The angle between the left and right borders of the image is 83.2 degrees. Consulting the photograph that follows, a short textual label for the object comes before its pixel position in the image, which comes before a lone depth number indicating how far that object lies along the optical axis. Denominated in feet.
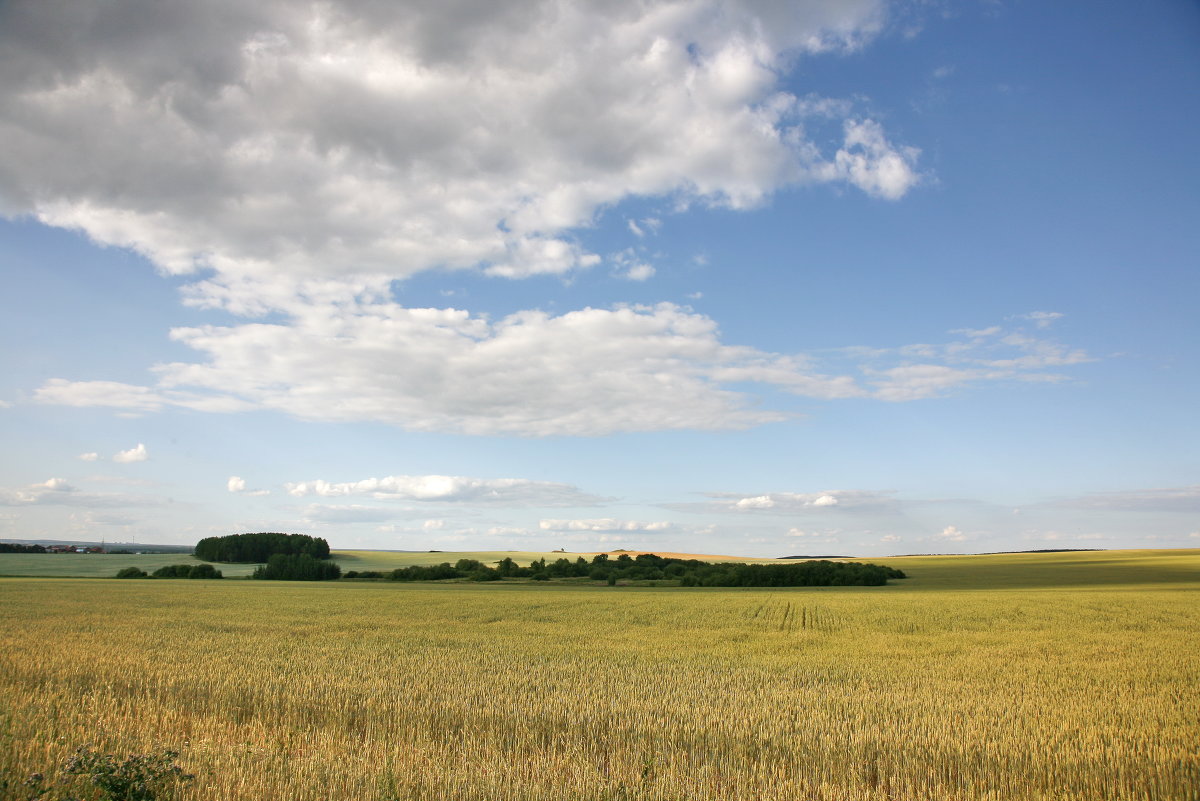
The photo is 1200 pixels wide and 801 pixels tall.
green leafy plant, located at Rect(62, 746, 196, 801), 23.03
